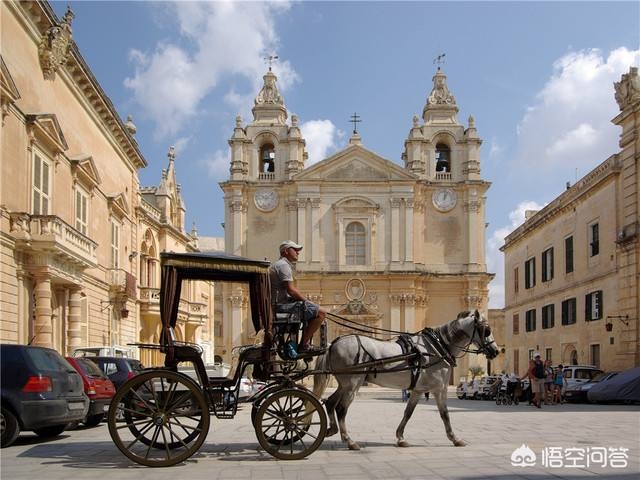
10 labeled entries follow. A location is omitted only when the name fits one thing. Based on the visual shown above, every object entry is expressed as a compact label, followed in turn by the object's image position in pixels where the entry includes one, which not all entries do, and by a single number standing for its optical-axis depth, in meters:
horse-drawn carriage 8.77
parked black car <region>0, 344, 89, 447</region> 9.97
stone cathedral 46.16
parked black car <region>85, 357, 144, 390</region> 16.19
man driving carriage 9.52
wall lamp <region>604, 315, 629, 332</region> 25.41
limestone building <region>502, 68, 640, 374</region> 25.31
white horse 10.04
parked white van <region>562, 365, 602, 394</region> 24.96
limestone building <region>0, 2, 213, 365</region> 16.75
